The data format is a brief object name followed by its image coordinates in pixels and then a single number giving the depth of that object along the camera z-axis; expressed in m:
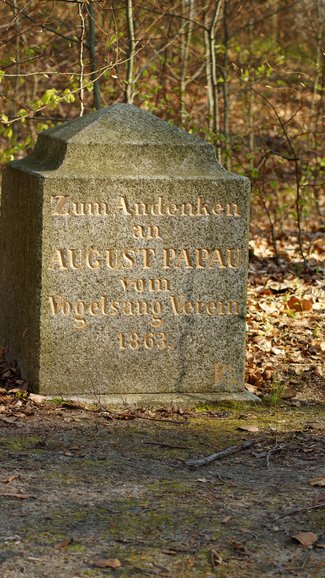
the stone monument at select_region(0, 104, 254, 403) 5.45
